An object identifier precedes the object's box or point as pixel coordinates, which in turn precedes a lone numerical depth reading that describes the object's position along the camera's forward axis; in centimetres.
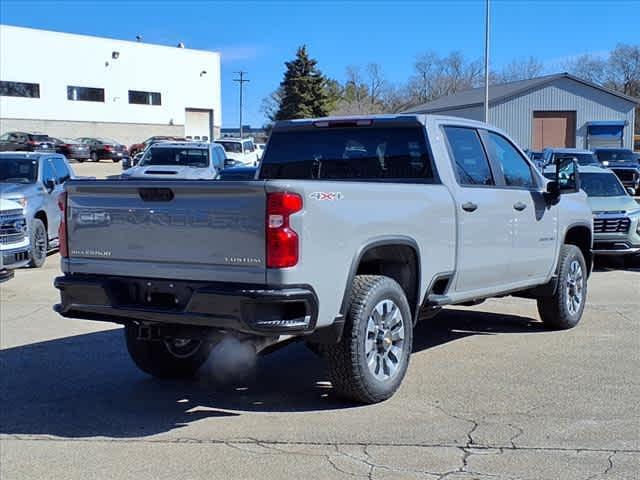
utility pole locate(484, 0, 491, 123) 3909
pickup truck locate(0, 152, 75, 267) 1324
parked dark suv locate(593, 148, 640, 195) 2576
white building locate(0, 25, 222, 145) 5638
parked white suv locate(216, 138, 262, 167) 3536
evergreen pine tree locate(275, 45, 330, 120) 7138
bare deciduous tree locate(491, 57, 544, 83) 9550
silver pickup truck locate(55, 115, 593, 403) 518
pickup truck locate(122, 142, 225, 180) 2111
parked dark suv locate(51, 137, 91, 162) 4881
